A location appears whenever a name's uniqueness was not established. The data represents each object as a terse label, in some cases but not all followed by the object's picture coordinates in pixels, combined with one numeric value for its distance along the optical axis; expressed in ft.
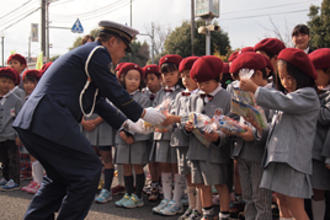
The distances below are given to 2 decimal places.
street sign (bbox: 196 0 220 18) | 38.96
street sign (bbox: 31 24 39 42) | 80.63
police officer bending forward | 9.34
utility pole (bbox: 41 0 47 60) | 56.59
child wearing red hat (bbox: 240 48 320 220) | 8.91
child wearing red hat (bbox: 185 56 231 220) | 11.87
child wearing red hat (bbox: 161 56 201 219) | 13.00
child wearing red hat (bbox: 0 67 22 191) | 19.33
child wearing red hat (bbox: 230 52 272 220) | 10.64
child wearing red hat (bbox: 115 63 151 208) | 15.49
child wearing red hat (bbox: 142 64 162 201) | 16.37
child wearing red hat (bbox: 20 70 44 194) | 18.17
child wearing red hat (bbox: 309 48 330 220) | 10.04
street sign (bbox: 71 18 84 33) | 68.54
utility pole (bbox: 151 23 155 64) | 121.29
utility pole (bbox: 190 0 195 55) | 62.01
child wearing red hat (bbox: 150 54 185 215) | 14.34
